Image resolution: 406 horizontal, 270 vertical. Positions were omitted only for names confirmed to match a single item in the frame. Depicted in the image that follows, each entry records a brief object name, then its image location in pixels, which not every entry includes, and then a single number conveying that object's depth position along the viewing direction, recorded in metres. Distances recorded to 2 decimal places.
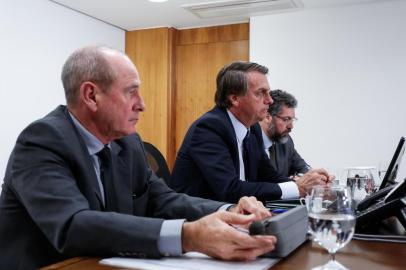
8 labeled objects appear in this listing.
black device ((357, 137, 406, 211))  1.40
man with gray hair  0.89
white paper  0.81
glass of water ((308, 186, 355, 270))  0.78
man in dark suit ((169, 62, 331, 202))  1.94
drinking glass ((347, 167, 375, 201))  2.02
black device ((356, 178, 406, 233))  1.11
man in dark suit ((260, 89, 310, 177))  3.16
